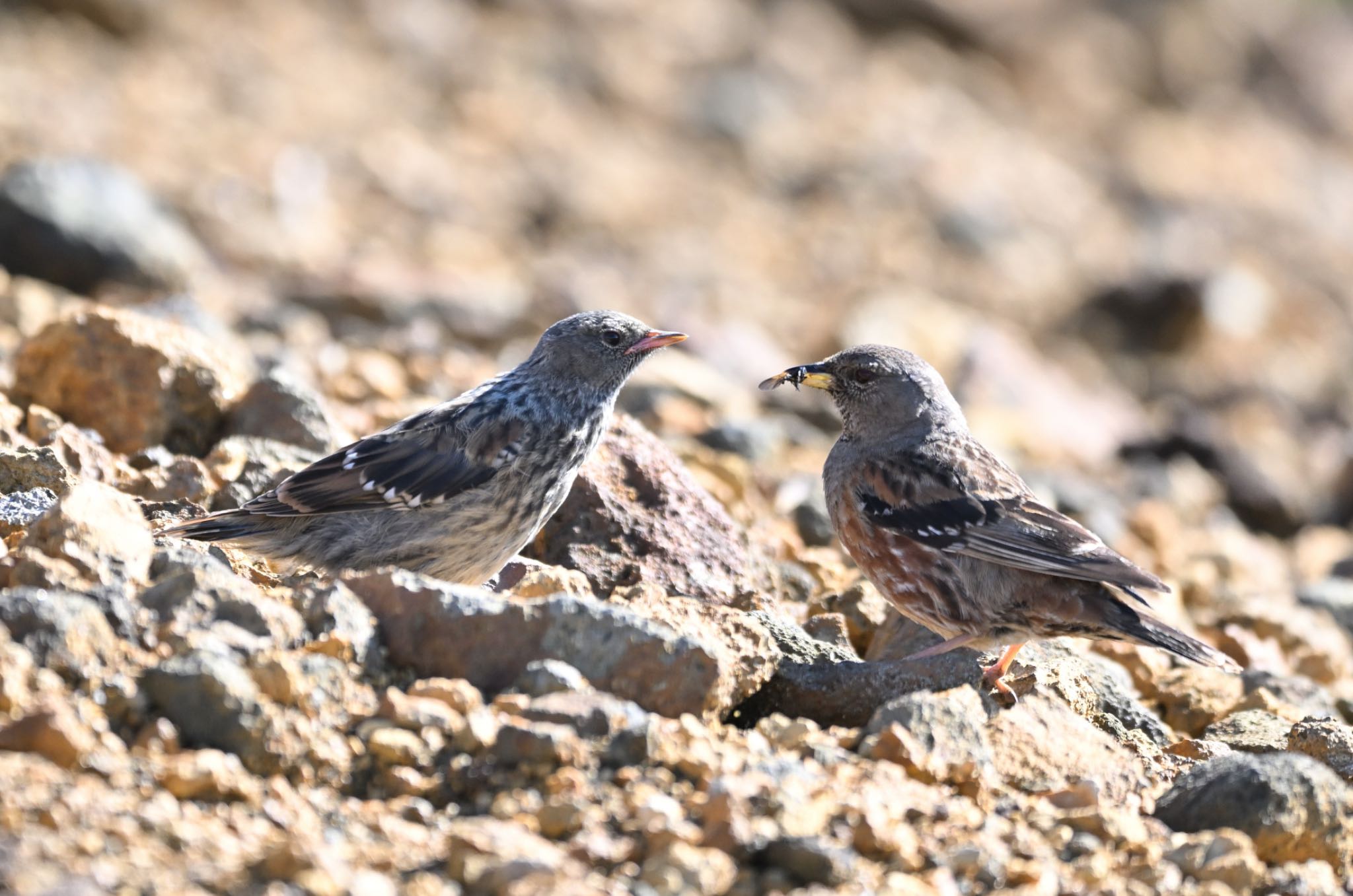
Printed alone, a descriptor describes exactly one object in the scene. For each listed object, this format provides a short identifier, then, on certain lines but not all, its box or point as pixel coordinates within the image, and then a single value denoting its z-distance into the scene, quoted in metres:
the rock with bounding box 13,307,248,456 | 15.32
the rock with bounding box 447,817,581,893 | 8.06
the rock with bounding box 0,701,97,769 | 8.37
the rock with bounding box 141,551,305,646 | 9.77
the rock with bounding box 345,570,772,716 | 10.28
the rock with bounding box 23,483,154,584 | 10.02
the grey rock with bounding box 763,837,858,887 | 8.59
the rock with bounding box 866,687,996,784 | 9.92
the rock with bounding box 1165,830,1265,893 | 9.30
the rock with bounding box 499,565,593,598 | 12.05
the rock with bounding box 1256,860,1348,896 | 9.62
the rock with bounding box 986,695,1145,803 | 10.40
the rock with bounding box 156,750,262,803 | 8.46
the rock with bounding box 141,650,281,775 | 8.94
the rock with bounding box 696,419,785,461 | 21.08
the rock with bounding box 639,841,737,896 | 8.30
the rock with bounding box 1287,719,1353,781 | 11.80
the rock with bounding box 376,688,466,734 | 9.45
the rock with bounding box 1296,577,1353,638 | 19.92
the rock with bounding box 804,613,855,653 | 13.46
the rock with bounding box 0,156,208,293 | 22.48
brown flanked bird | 13.17
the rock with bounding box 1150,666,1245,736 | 14.05
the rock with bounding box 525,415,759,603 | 13.71
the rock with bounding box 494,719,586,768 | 9.27
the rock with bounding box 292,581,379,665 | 9.95
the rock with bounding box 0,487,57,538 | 11.78
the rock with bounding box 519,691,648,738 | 9.53
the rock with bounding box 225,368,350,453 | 15.73
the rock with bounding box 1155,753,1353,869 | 9.95
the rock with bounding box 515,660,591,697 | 9.93
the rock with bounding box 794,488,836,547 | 18.23
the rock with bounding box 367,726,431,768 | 9.21
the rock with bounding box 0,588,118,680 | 9.09
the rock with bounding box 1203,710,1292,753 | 12.79
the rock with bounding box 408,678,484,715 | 9.67
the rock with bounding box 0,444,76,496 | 12.79
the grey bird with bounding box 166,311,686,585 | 13.36
